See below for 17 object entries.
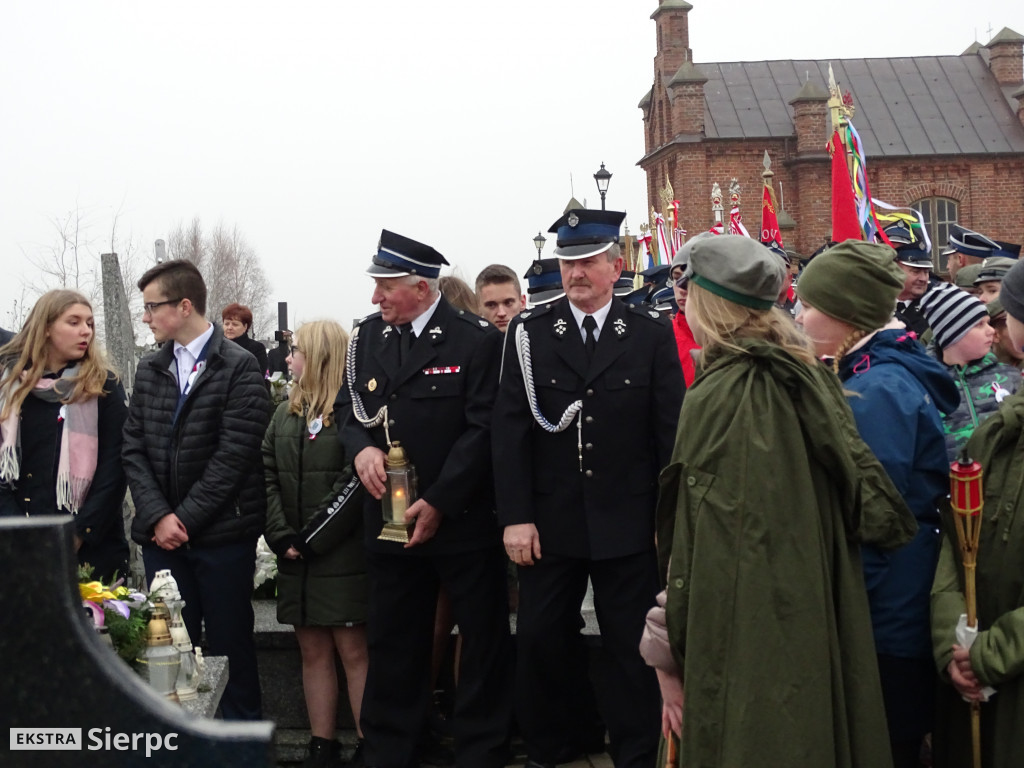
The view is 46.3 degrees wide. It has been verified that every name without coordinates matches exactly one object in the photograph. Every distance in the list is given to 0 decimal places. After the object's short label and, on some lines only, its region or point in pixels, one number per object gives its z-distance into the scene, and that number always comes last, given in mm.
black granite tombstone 1463
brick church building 46000
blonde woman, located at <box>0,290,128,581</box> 5445
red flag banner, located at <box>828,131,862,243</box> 6840
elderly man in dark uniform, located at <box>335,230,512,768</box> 5031
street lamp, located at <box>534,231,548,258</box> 33375
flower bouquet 3719
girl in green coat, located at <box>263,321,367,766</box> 5293
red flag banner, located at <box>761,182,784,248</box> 13094
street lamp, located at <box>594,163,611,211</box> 26609
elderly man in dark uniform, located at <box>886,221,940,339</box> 7129
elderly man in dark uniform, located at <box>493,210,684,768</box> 4703
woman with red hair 12078
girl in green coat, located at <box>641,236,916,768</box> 2852
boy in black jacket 5195
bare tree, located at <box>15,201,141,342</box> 12111
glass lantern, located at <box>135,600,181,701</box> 3742
